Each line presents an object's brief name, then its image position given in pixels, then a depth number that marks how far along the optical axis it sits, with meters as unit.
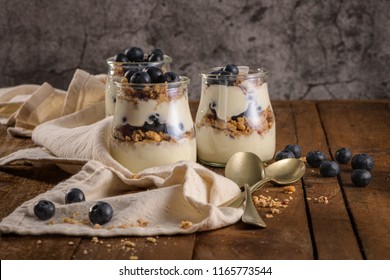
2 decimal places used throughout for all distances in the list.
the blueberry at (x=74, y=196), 0.77
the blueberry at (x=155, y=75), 0.85
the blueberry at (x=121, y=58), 0.97
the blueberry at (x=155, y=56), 0.98
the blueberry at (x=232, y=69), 0.89
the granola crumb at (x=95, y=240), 0.70
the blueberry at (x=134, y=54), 0.97
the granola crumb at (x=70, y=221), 0.73
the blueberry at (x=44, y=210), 0.74
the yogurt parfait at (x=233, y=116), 0.89
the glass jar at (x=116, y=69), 0.97
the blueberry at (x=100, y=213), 0.73
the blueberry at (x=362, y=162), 0.88
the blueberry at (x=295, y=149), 0.93
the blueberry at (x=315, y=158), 0.90
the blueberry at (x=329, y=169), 0.86
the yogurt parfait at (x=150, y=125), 0.84
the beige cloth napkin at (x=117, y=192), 0.72
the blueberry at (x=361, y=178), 0.83
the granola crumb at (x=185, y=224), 0.72
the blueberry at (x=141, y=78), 0.84
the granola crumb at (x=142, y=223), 0.73
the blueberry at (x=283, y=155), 0.90
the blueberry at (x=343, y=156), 0.91
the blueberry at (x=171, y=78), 0.85
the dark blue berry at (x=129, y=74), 0.86
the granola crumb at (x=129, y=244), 0.70
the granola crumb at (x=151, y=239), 0.70
